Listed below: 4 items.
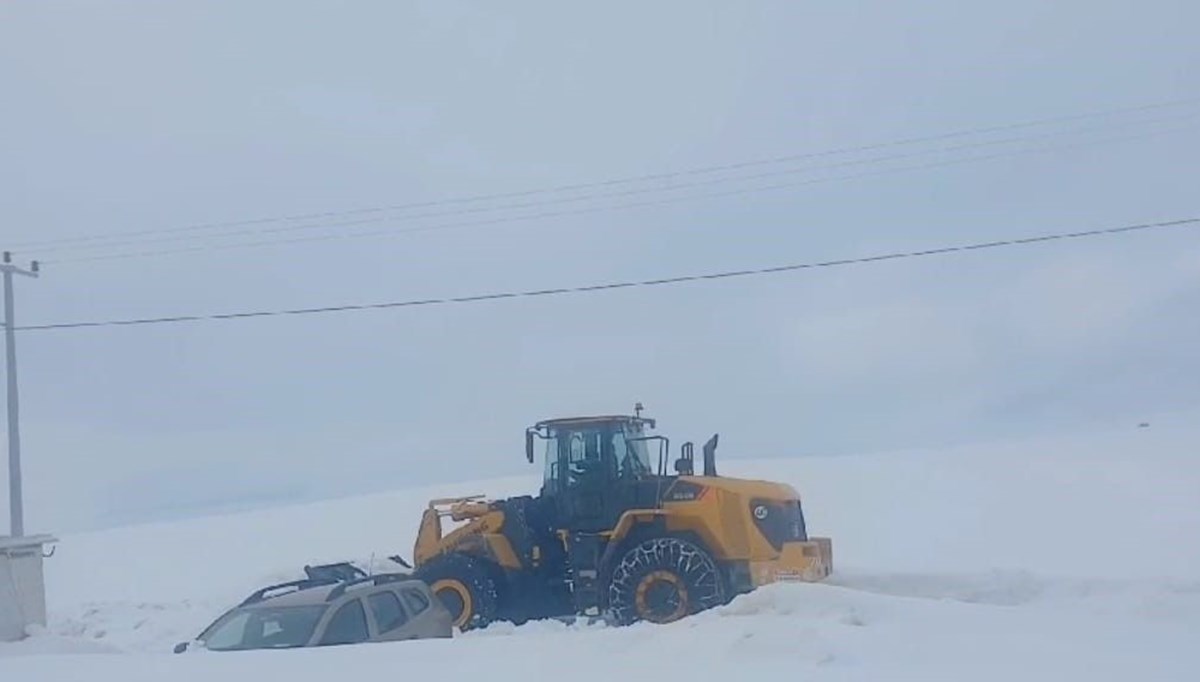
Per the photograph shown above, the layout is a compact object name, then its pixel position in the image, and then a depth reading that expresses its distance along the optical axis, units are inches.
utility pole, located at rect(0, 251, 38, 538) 801.6
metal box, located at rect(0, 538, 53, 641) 631.2
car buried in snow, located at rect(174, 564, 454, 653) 493.0
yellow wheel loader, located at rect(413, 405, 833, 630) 719.1
